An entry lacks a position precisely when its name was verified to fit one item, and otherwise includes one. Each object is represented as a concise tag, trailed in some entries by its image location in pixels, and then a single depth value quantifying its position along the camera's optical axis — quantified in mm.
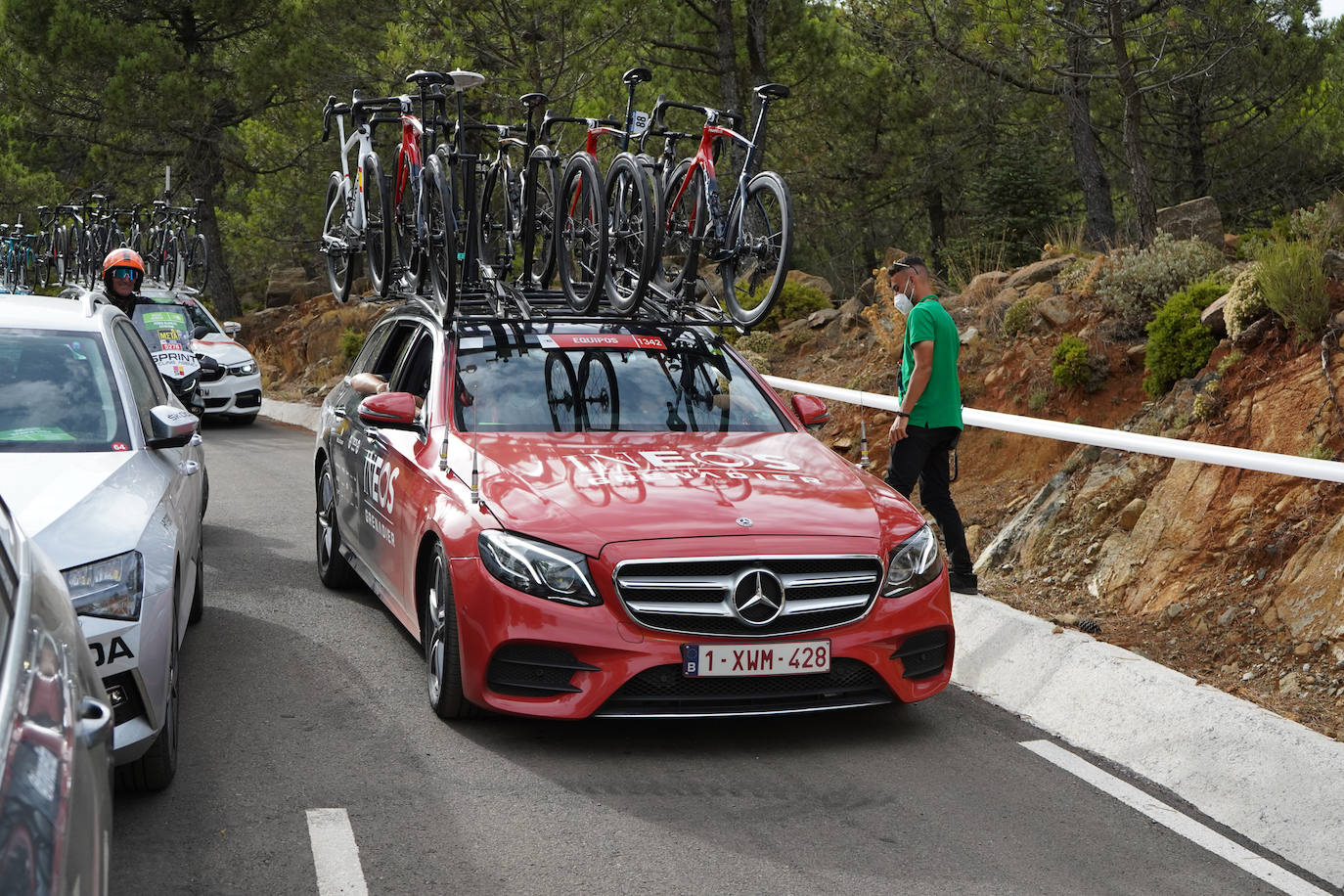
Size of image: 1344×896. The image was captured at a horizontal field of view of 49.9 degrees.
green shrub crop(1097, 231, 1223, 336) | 11586
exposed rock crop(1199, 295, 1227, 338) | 9789
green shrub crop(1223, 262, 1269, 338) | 9328
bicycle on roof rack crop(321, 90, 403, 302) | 10430
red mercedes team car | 5324
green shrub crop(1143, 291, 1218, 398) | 9852
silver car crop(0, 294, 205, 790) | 4613
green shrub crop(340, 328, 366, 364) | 26547
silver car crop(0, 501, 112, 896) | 2209
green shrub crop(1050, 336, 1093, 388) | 11258
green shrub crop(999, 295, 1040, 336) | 12875
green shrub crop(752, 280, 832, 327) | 18922
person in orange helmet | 10203
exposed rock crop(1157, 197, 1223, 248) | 15312
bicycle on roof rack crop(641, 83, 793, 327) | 8172
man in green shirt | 7797
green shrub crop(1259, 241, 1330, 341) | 8781
